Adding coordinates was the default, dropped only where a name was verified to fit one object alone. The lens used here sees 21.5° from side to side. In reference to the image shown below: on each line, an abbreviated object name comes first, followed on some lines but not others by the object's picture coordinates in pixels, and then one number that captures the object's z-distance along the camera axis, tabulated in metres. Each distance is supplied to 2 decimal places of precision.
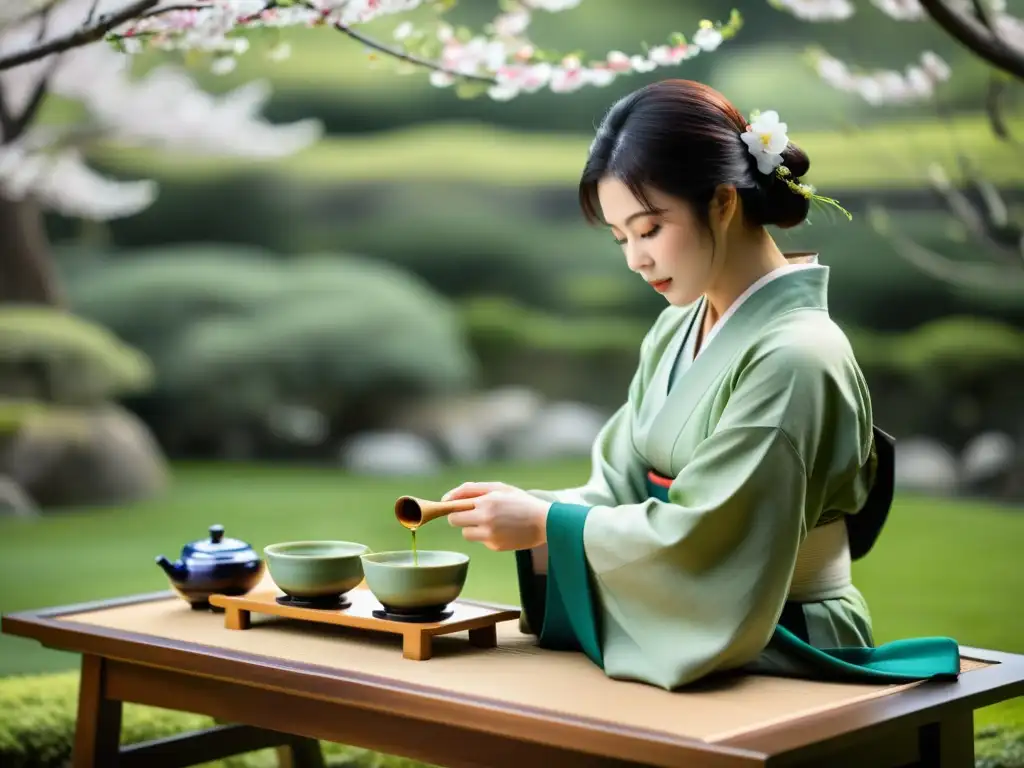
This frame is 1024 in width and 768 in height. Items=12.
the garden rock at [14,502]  13.03
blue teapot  4.99
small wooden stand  4.23
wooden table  3.45
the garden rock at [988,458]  13.30
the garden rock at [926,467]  13.39
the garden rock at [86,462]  13.34
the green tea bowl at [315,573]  4.58
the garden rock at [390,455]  15.09
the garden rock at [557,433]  15.29
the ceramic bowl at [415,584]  4.25
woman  3.90
